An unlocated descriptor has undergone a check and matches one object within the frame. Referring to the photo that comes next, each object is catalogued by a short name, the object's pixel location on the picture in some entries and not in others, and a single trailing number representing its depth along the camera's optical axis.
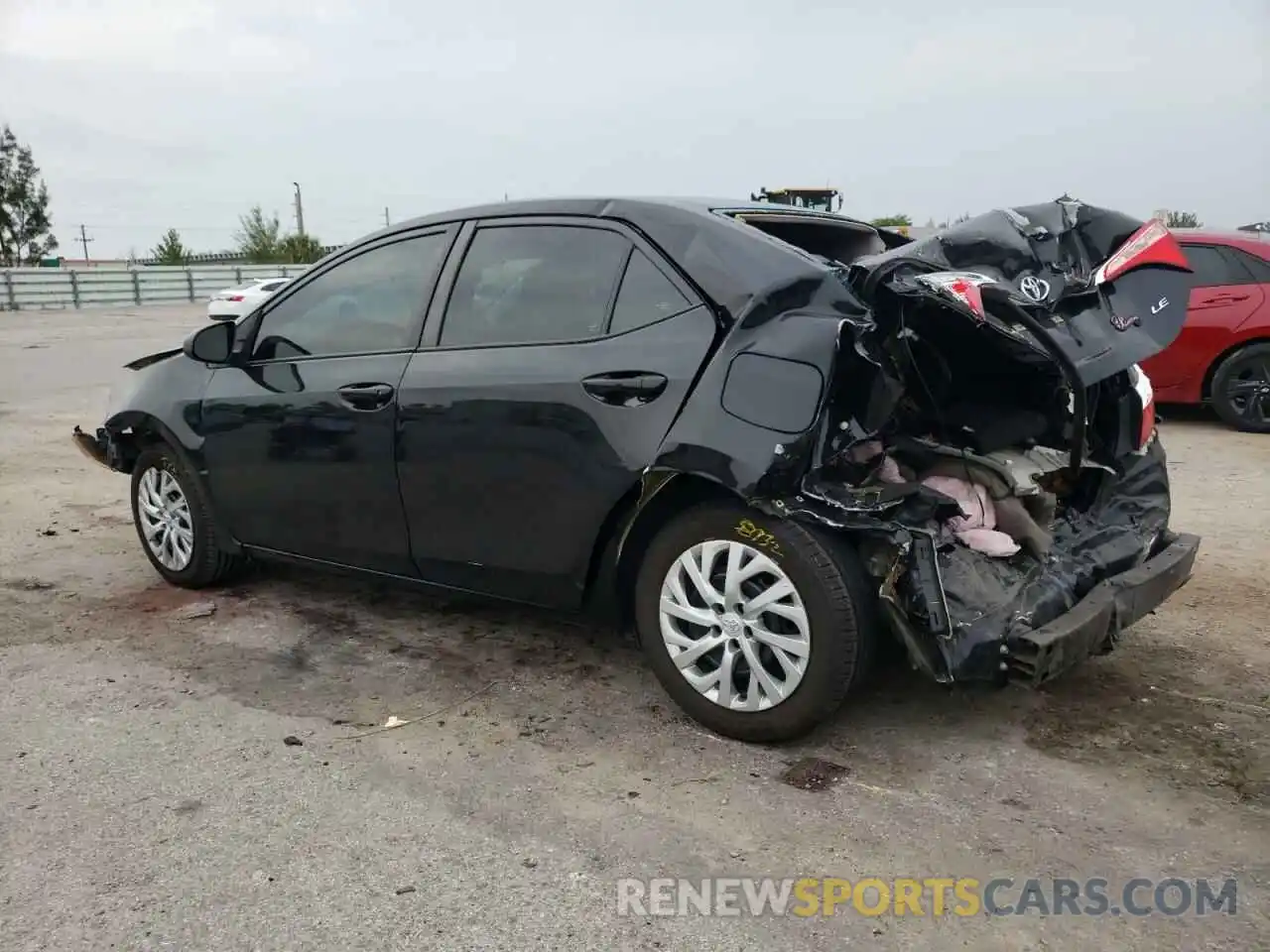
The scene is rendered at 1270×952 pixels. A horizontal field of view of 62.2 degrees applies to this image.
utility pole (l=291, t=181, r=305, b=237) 59.12
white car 23.36
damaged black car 3.03
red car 8.22
